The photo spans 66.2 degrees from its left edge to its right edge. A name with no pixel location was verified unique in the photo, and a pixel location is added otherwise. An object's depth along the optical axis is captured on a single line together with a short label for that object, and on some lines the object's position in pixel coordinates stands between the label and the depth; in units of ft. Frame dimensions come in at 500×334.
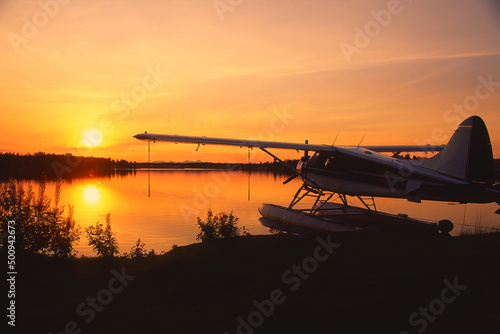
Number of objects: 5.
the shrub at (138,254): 26.19
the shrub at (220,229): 32.53
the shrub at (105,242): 27.17
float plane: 31.53
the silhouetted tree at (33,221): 24.32
